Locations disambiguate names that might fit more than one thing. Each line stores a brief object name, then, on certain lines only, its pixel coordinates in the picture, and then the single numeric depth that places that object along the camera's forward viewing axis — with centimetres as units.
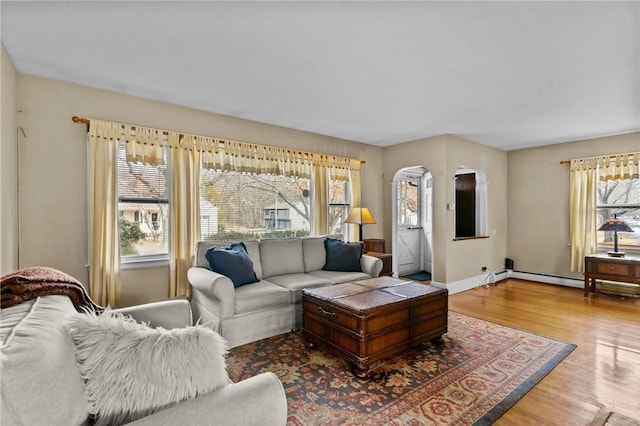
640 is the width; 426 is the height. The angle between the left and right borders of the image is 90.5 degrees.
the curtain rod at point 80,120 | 307
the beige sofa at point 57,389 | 76
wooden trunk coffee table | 245
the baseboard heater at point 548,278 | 535
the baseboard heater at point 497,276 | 564
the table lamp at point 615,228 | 448
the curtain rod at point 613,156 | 473
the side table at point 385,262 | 450
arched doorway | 643
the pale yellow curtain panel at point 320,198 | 484
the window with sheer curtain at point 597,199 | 486
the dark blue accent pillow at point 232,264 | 318
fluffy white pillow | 99
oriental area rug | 202
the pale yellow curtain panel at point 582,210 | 511
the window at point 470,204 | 581
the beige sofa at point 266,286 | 293
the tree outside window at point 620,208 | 486
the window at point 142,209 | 340
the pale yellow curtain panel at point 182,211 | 360
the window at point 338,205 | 517
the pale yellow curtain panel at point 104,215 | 311
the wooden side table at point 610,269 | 437
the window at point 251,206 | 397
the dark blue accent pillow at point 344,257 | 408
